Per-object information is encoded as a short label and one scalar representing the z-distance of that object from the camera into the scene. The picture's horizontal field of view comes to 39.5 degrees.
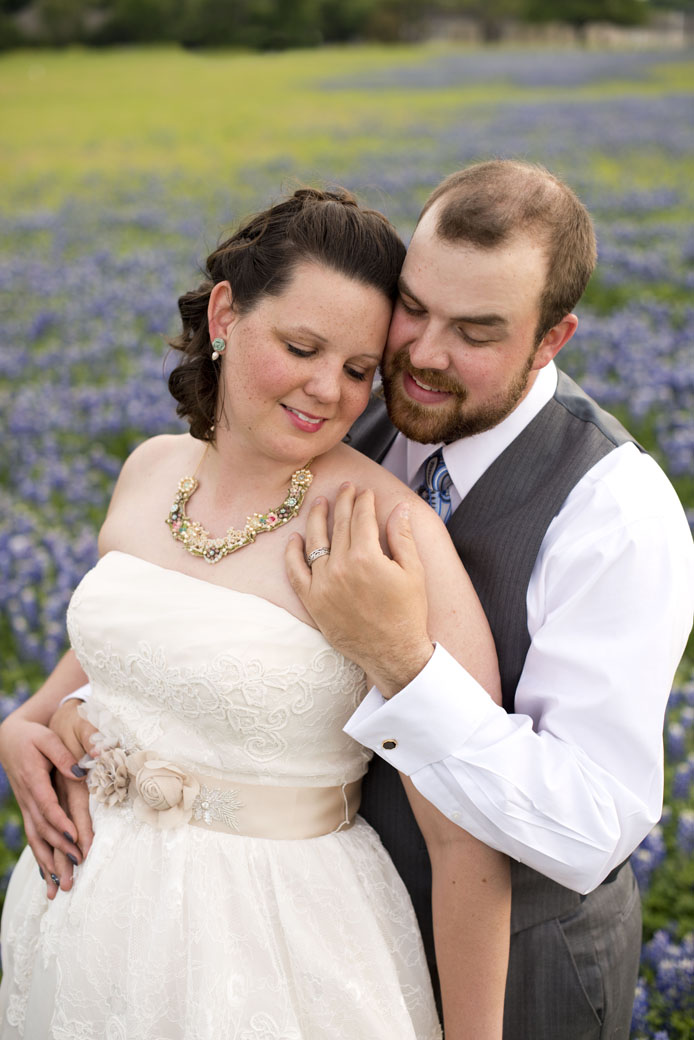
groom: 1.55
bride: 1.65
